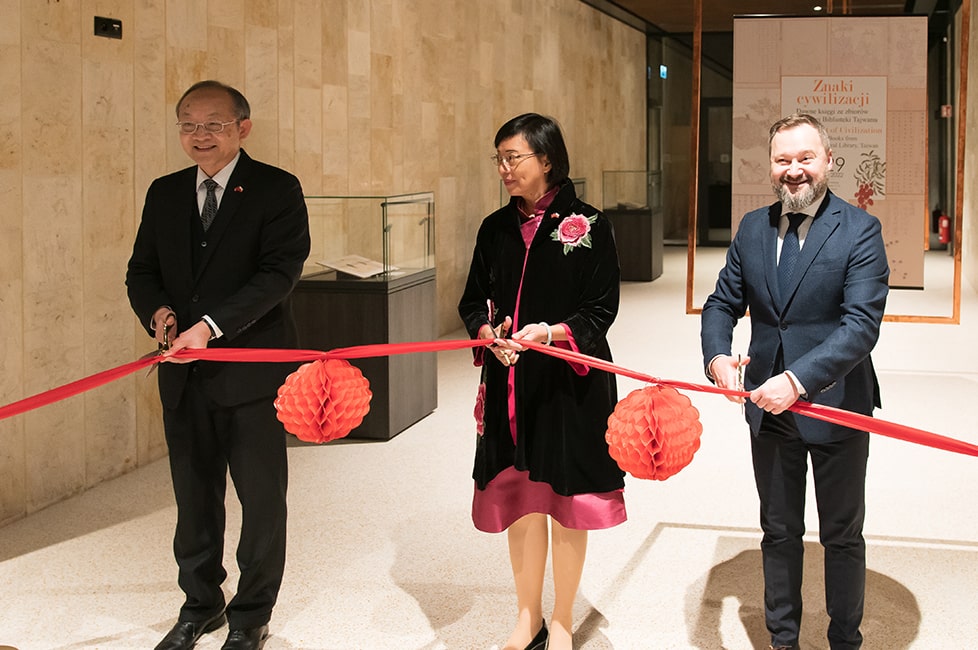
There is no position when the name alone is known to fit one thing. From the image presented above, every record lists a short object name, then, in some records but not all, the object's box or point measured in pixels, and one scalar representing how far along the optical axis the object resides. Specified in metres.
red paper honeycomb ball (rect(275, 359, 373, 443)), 3.36
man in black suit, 3.67
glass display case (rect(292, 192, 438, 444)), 6.94
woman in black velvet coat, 3.53
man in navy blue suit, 3.25
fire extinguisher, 18.09
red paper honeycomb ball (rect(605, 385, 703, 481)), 3.15
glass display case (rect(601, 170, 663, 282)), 15.83
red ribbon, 3.15
